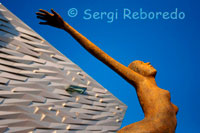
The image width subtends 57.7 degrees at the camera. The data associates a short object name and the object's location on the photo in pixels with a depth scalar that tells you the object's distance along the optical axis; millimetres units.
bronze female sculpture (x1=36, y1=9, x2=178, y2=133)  1888
